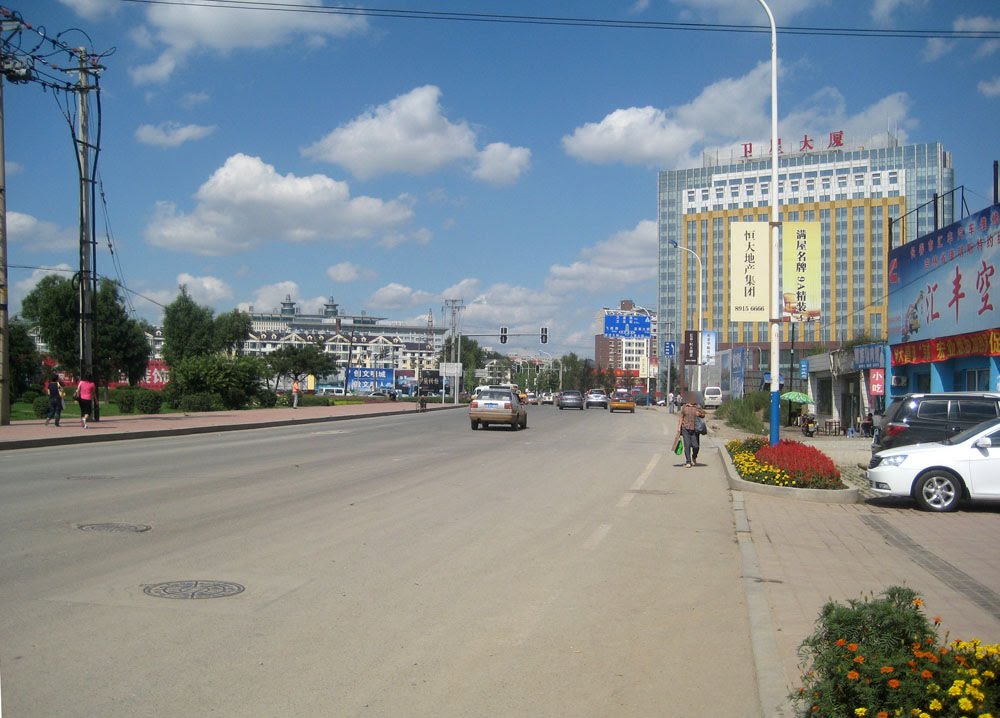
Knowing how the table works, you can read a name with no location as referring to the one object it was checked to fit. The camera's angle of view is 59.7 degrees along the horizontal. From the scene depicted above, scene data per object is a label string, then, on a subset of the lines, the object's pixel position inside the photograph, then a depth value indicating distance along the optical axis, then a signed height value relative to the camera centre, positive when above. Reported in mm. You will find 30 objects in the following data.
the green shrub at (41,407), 37756 -1104
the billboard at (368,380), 97625 +343
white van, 75012 -1044
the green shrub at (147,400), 41938 -880
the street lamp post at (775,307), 18000 +1622
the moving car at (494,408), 33125 -940
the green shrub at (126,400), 42406 -888
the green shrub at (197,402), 43656 -996
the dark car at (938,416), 16047 -569
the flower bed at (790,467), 14398 -1450
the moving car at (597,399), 70375 -1240
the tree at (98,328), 67375 +4302
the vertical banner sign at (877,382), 32375 +102
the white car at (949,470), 12797 -1274
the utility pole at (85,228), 32625 +5918
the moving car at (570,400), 67250 -1271
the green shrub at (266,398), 55688 -1020
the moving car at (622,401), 63375 -1265
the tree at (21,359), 59094 +1721
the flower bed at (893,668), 3830 -1332
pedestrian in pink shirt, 28609 -470
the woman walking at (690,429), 19812 -1028
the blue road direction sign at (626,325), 72938 +4938
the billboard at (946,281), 25891 +3516
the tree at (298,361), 92250 +2276
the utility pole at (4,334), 28297 +1531
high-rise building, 112812 +23805
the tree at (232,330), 89906 +5641
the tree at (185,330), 86125 +5158
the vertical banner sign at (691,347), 61219 +2637
